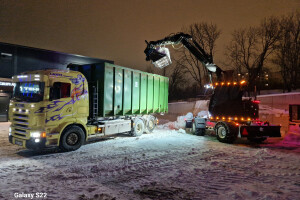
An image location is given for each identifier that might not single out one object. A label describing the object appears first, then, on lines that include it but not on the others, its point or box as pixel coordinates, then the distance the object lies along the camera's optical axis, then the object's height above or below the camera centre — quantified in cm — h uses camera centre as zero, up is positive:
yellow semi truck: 770 -1
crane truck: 1055 -3
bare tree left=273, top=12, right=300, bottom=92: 2955 +723
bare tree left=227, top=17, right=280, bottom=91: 2941 +776
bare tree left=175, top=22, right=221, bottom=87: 3497 +1054
